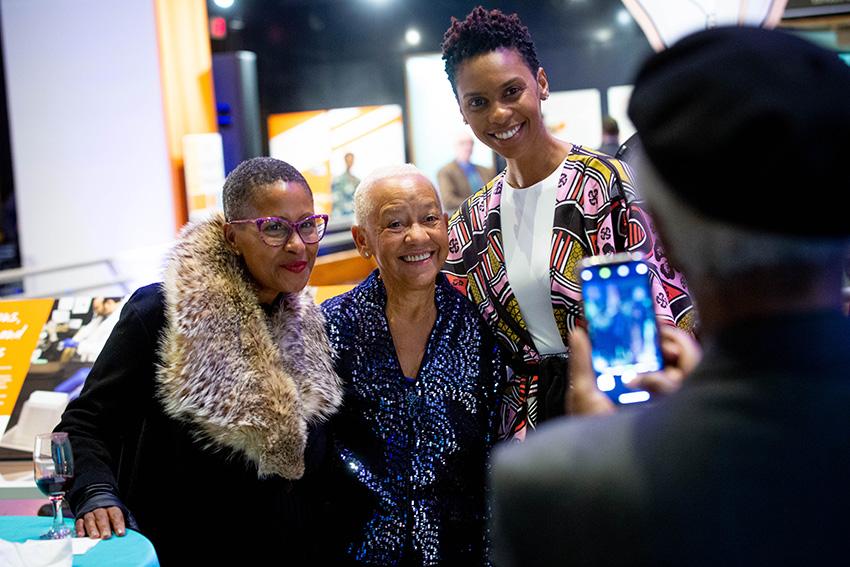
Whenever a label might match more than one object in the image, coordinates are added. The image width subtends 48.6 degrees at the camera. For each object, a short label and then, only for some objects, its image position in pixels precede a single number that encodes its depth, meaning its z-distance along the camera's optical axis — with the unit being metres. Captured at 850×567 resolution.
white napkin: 1.78
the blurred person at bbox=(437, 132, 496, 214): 8.86
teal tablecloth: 1.88
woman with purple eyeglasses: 2.13
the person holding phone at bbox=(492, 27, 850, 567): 0.69
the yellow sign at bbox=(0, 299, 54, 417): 3.40
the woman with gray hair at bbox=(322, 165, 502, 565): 2.20
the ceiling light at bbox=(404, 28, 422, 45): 9.64
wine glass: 2.03
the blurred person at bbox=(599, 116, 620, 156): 7.88
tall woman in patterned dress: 2.24
